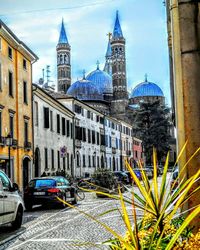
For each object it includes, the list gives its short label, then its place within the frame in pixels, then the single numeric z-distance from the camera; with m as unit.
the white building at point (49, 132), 35.66
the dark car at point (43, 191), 19.22
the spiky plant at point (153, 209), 2.57
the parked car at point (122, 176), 38.00
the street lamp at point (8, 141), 25.30
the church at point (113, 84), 101.31
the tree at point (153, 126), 78.88
